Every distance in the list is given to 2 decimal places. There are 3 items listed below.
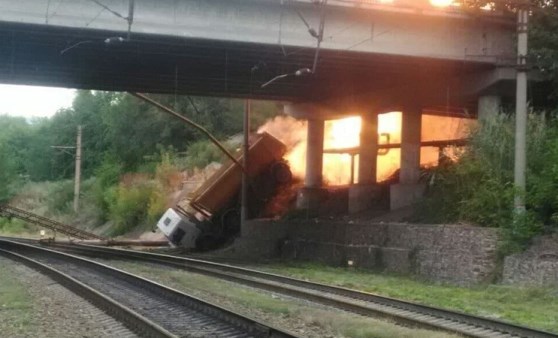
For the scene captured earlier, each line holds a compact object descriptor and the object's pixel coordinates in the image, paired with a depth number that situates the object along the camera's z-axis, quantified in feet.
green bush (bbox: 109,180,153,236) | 192.54
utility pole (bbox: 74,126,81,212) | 218.79
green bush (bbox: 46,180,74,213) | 273.46
